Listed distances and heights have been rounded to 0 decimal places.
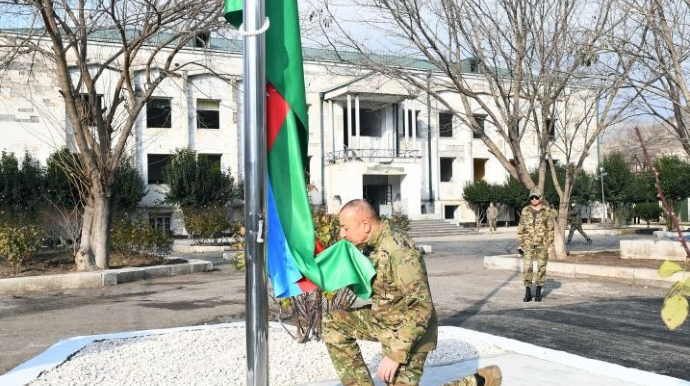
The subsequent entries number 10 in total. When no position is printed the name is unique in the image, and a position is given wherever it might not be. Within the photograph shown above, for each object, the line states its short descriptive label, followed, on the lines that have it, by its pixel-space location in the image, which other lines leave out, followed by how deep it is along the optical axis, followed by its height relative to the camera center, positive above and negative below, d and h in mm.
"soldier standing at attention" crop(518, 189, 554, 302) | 10320 -574
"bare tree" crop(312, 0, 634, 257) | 12828 +2888
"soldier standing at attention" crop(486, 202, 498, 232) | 35719 -639
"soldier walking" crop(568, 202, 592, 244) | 23500 -707
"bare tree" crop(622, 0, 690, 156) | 9773 +2371
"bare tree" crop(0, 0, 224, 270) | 13156 +2802
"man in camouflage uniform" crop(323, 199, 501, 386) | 3648 -597
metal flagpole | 3145 +14
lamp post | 37588 +1391
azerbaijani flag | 3500 +210
